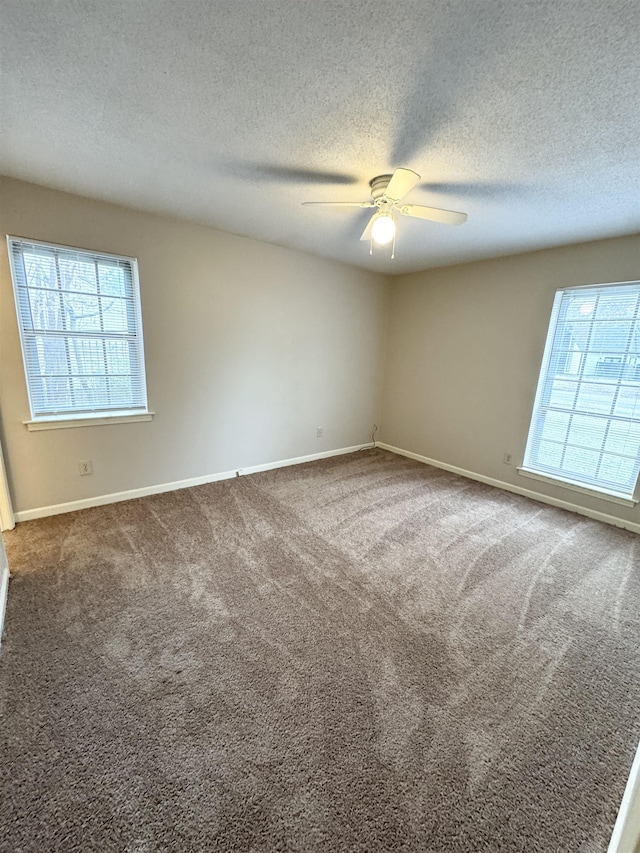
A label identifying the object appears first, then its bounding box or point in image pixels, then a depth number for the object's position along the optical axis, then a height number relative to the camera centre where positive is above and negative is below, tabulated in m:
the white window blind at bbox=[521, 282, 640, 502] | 2.93 -0.27
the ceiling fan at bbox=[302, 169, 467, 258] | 2.01 +0.86
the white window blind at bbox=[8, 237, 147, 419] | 2.49 +0.09
